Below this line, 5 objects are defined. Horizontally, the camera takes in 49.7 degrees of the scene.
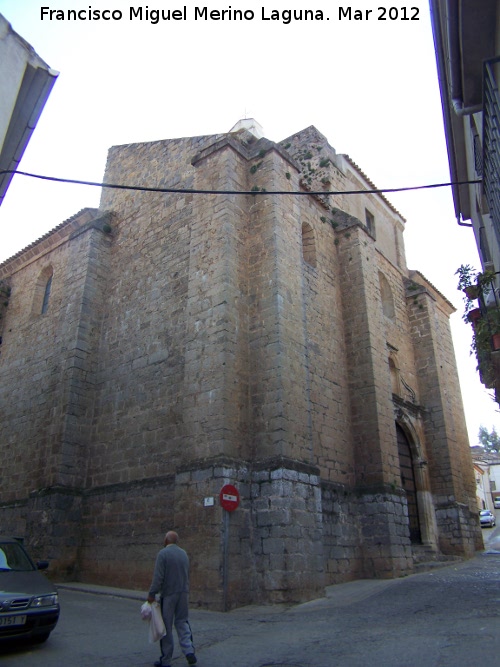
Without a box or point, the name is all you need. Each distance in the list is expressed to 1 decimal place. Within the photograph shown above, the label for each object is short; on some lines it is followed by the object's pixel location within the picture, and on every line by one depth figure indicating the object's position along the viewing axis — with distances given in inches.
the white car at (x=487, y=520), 1170.0
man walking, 197.5
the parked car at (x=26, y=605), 212.1
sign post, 324.0
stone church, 358.3
